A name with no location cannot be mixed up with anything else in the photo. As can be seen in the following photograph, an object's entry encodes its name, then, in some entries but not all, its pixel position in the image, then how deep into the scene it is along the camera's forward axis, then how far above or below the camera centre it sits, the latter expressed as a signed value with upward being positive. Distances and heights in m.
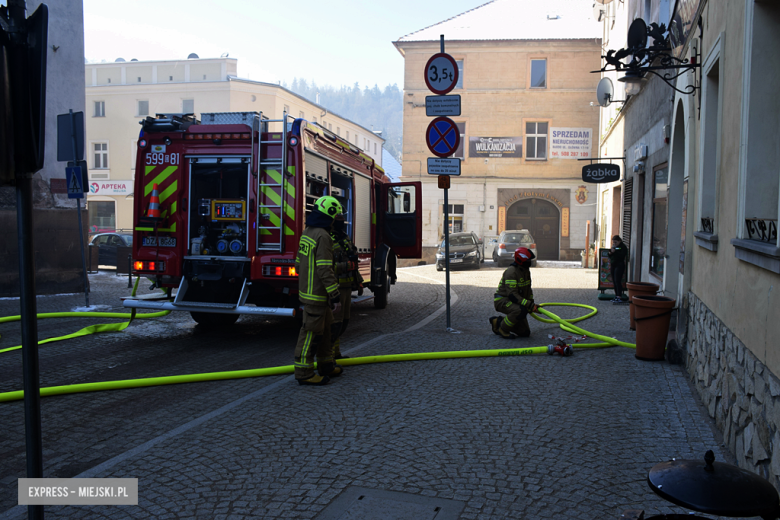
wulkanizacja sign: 32.03 +4.31
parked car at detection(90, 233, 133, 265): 21.52 -0.57
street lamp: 7.75 +2.42
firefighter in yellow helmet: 6.00 -0.55
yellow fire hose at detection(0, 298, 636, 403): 5.50 -1.47
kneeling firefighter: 8.75 -1.00
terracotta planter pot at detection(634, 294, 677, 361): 7.09 -1.09
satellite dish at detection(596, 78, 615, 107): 16.44 +3.75
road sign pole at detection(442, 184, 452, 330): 9.11 -0.22
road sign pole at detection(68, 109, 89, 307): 10.57 +1.19
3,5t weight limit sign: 9.10 +2.32
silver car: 25.77 -0.55
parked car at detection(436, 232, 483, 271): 24.30 -0.90
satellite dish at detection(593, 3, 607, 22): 23.58 +8.53
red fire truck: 7.89 +0.30
